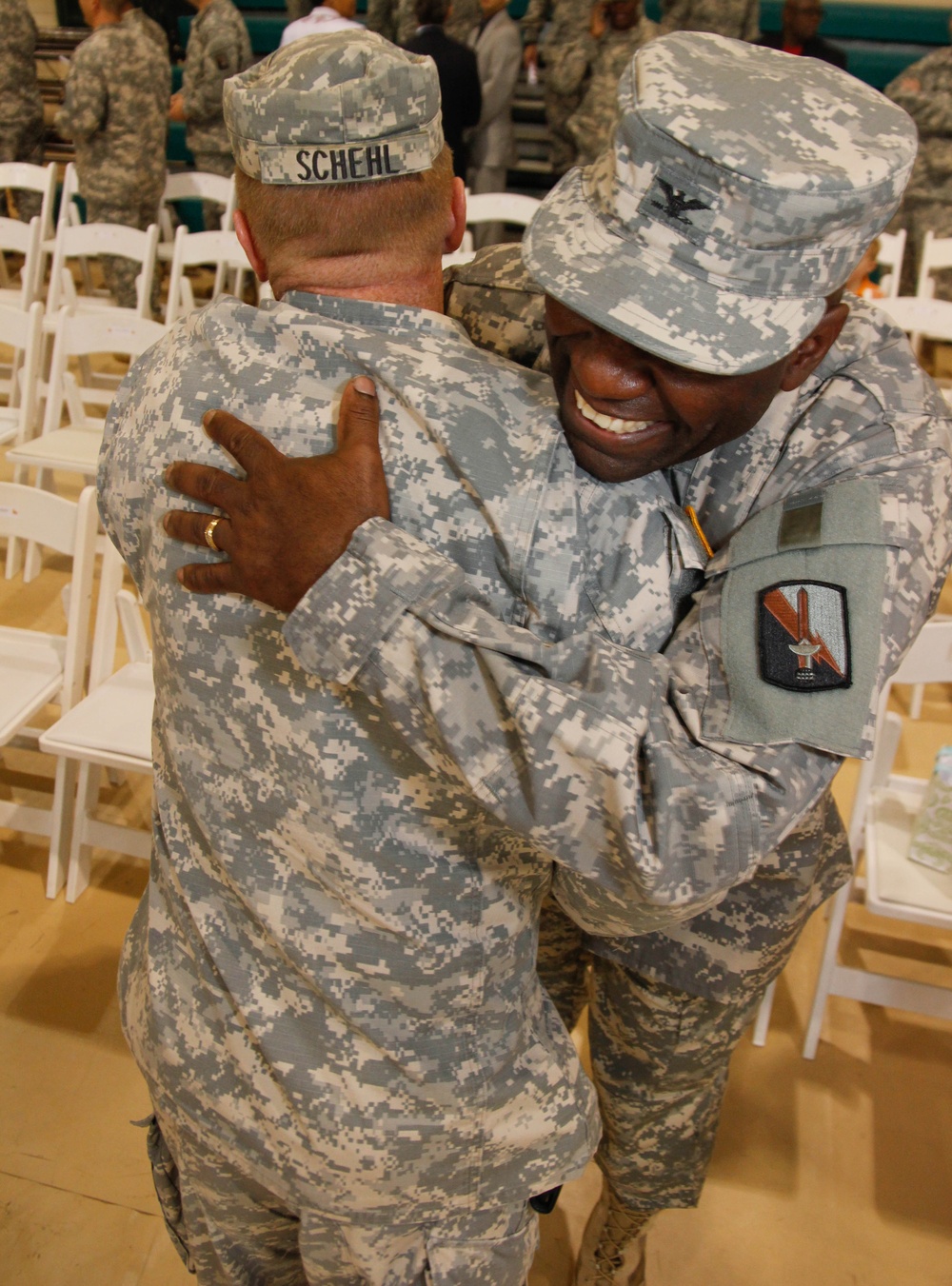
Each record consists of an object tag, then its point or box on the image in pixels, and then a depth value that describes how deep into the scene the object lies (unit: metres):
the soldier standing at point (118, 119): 5.40
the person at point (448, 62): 5.61
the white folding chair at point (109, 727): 2.44
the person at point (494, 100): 6.40
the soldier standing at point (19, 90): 6.75
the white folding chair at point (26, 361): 3.94
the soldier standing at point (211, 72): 6.27
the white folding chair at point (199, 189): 5.73
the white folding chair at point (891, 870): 2.08
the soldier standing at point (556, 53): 6.95
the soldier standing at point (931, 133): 5.86
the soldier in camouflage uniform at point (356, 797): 0.91
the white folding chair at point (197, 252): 4.76
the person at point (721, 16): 6.96
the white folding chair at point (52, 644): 2.51
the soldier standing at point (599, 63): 6.32
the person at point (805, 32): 5.91
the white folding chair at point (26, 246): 4.79
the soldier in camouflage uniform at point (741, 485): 0.83
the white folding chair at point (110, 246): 4.74
